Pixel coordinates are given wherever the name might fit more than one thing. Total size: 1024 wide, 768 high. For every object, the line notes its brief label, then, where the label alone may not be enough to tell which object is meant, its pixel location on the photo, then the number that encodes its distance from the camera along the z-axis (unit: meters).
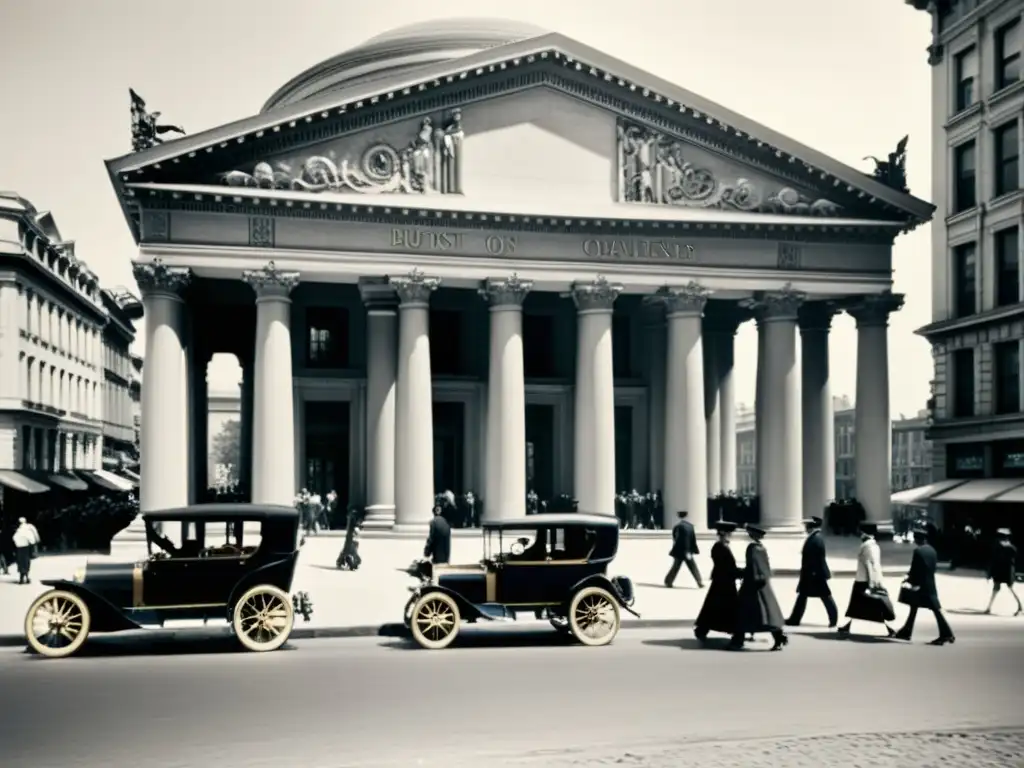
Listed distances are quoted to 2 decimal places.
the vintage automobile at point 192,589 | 16.39
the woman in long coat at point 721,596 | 17.86
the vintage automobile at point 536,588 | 17.58
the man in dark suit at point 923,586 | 18.28
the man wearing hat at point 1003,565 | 23.39
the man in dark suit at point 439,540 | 23.33
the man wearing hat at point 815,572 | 19.92
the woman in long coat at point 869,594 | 18.61
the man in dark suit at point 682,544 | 26.48
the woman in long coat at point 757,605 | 17.27
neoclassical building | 36.53
